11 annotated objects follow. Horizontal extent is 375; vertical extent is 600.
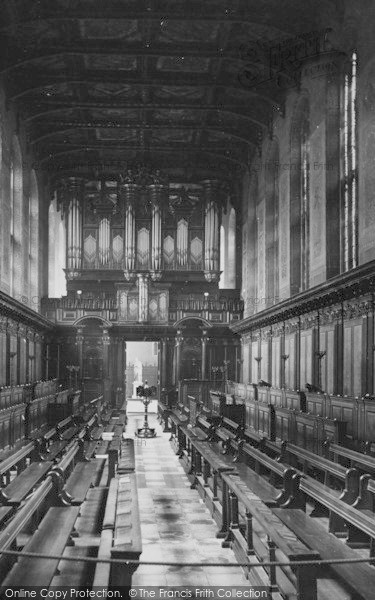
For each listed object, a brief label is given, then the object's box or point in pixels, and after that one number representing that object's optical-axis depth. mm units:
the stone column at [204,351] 27261
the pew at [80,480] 7250
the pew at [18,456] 7290
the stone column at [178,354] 27297
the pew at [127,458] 7404
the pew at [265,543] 4027
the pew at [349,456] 7592
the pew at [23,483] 6102
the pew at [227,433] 10117
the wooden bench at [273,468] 6090
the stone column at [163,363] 27469
